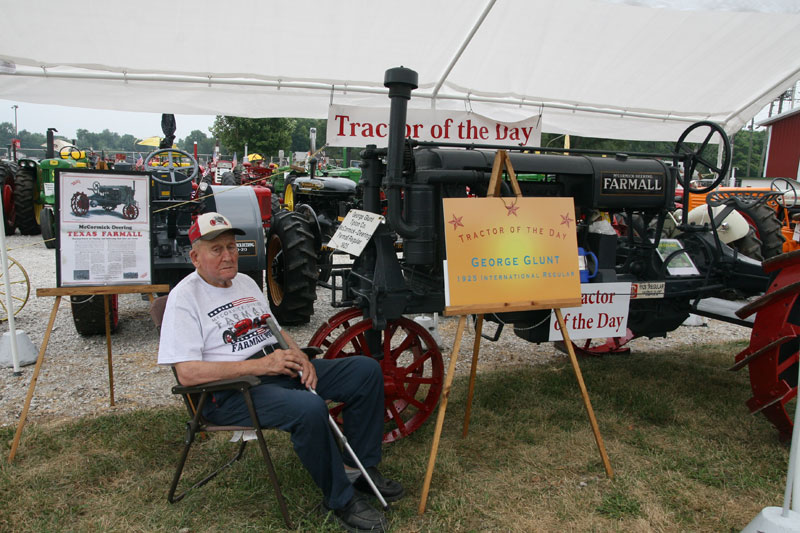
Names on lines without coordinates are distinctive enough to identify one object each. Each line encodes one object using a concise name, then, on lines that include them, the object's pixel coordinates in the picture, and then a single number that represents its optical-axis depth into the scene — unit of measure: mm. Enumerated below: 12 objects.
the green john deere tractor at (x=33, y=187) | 11445
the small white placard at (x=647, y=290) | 3710
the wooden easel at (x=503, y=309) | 2625
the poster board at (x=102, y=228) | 3254
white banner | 4773
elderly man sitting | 2369
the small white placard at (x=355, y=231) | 3160
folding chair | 2342
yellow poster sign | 2717
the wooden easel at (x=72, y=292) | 2941
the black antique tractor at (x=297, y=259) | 5352
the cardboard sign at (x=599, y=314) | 3488
